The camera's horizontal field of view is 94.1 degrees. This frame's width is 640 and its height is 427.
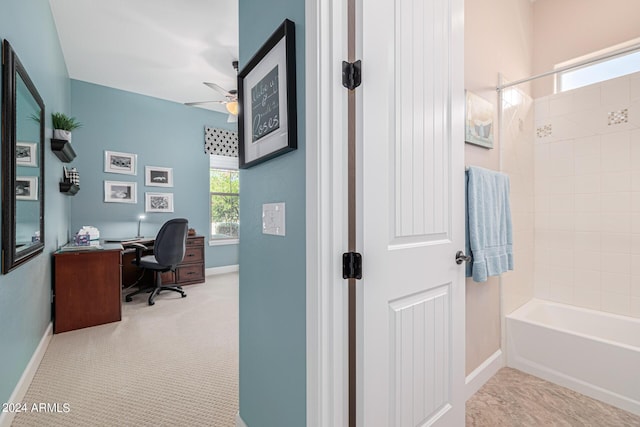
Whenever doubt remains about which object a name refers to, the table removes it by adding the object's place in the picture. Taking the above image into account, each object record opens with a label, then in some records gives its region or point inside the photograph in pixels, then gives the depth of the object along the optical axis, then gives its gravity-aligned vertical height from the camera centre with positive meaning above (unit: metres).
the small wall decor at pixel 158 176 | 4.51 +0.61
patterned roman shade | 5.06 +1.29
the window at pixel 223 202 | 5.21 +0.25
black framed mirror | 1.51 +0.31
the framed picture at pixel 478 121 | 1.78 +0.59
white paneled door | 0.97 +0.01
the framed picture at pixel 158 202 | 4.52 +0.21
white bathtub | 1.71 -0.89
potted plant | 2.76 +0.84
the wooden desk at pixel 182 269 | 4.25 -0.79
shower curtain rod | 1.68 +0.93
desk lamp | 4.45 -0.05
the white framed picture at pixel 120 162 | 4.20 +0.78
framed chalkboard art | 1.04 +0.46
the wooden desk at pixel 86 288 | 2.75 -0.69
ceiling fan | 3.49 +1.41
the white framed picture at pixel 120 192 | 4.21 +0.35
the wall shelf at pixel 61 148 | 2.70 +0.64
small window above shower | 2.16 +1.13
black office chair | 3.58 -0.44
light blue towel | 1.67 -0.06
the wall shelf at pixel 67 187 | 3.14 +0.31
